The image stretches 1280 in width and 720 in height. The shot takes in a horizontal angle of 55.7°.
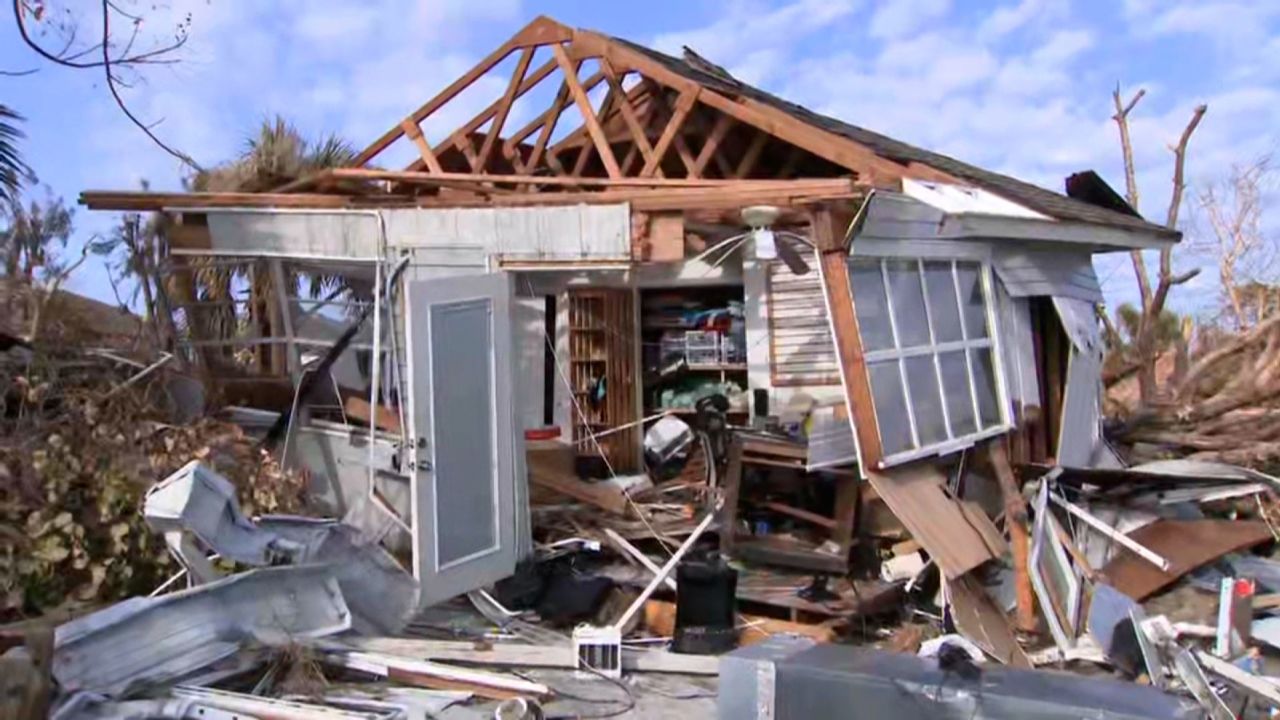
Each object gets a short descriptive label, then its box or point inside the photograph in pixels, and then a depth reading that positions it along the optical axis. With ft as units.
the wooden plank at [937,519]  25.94
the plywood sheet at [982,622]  25.73
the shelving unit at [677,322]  38.75
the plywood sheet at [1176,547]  28.25
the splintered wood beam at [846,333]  26.23
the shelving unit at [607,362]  38.22
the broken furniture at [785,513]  28.17
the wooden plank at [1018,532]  27.20
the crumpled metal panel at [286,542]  21.01
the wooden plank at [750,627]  26.20
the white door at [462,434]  26.09
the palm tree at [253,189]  33.86
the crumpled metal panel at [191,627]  18.72
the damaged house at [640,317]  27.12
